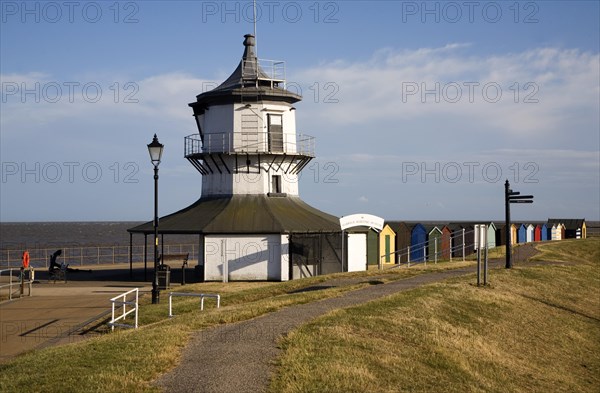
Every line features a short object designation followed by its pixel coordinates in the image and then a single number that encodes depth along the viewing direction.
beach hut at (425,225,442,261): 49.31
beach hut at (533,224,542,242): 66.81
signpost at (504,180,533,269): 29.59
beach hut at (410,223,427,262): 50.06
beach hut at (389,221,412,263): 49.06
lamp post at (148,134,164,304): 23.16
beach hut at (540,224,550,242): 69.04
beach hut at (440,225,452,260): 49.29
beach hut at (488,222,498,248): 53.61
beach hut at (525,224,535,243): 64.35
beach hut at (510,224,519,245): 59.84
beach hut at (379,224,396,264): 47.22
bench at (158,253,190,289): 47.01
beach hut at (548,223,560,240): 70.44
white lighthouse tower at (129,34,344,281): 36.09
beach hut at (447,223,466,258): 49.50
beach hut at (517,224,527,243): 62.44
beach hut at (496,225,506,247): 55.84
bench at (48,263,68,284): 36.49
